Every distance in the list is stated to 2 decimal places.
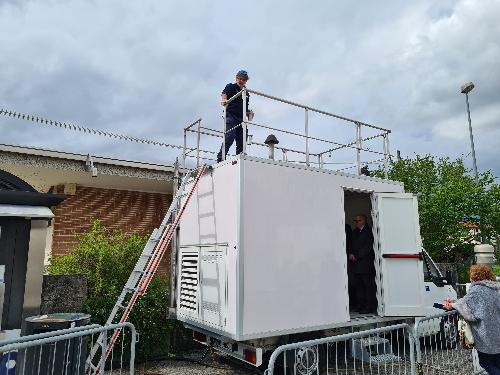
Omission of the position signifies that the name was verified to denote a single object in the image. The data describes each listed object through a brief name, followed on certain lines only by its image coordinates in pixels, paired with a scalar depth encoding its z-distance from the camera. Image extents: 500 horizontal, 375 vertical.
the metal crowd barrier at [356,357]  5.41
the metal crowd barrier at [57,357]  4.43
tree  14.28
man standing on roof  7.00
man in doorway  7.37
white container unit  5.27
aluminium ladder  5.71
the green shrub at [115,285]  6.77
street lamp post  16.96
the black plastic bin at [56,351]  4.49
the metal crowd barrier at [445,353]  6.32
